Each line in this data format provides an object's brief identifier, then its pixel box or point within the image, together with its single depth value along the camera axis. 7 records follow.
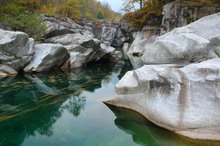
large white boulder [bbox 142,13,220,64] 7.85
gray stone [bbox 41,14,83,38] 18.12
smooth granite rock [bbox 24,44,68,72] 12.42
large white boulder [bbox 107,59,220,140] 4.35
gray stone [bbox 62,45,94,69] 14.92
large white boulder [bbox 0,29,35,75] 11.45
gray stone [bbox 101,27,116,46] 42.25
